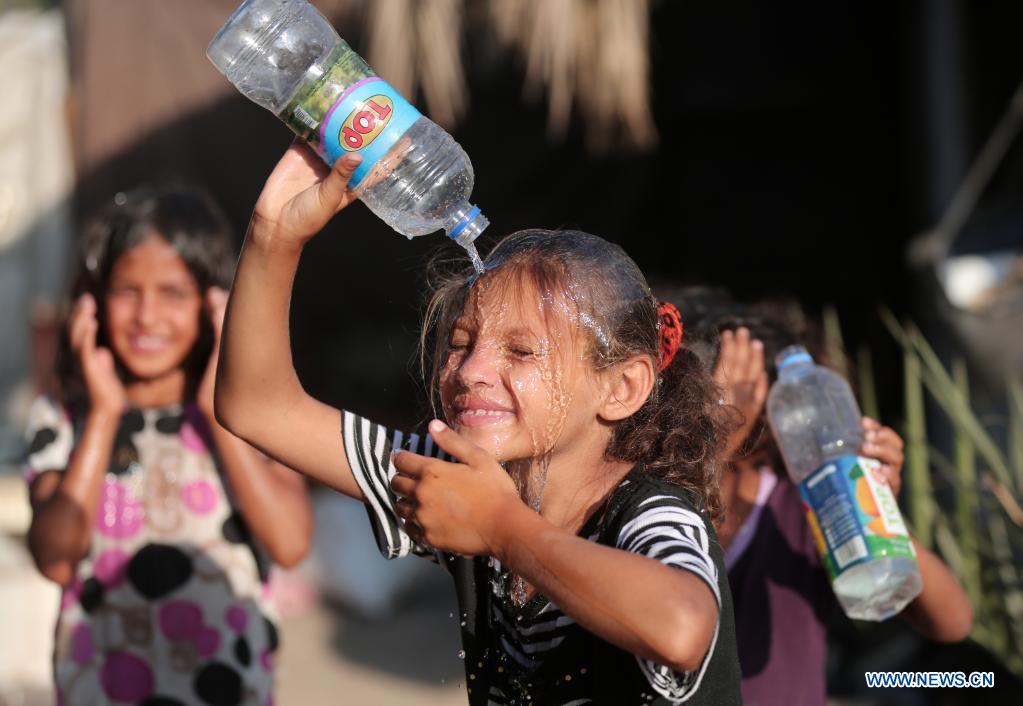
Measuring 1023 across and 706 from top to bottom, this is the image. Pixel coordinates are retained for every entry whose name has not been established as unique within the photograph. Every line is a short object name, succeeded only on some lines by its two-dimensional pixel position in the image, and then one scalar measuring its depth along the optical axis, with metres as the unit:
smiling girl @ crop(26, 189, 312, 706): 2.56
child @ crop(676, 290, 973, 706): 2.26
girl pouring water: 1.61
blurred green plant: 3.18
